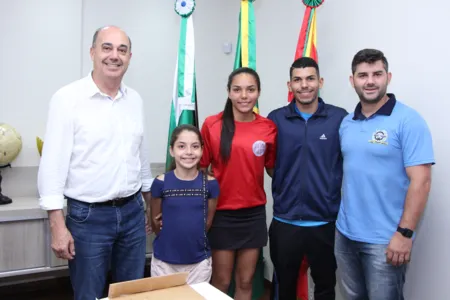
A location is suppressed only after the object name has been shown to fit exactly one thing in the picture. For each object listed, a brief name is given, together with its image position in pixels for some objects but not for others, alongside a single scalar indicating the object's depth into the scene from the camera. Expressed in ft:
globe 8.30
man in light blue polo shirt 4.98
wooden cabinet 7.88
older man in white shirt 5.13
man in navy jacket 6.06
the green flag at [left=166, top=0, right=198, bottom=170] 8.04
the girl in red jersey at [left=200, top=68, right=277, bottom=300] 6.20
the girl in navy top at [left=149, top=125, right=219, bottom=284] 5.61
